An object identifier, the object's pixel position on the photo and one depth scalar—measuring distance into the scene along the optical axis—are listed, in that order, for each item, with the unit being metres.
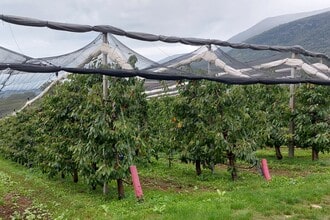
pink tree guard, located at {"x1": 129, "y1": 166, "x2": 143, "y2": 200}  7.20
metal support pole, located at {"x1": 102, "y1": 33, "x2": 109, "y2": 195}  6.80
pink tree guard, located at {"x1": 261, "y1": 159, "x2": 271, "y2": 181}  9.14
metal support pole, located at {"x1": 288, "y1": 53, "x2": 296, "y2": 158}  12.97
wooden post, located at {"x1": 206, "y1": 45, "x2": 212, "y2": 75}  7.53
